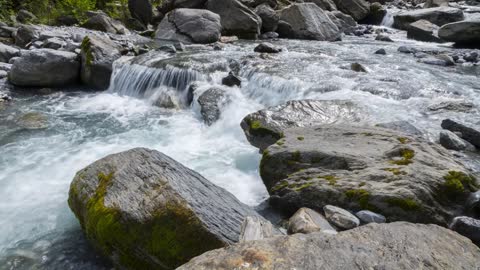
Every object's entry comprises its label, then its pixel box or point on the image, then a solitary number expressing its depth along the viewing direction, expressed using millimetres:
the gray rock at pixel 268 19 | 18109
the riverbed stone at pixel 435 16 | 20656
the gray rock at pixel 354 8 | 24703
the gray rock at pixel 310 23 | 17281
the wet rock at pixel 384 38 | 17703
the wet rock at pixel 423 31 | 17500
